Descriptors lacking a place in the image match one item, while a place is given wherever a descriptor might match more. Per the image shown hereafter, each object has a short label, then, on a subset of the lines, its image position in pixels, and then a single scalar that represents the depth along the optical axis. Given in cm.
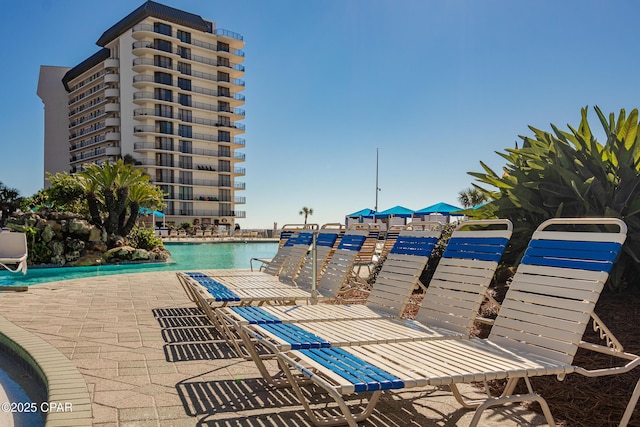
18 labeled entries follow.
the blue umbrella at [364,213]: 3052
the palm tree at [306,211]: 8075
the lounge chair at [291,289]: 503
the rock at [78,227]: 1783
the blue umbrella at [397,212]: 2844
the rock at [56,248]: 1712
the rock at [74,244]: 1766
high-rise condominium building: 5566
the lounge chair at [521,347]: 229
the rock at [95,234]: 1820
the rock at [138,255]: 1814
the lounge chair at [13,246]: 934
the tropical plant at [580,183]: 408
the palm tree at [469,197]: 4492
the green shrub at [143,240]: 1950
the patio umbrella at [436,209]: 2532
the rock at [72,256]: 1738
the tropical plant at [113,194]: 1894
